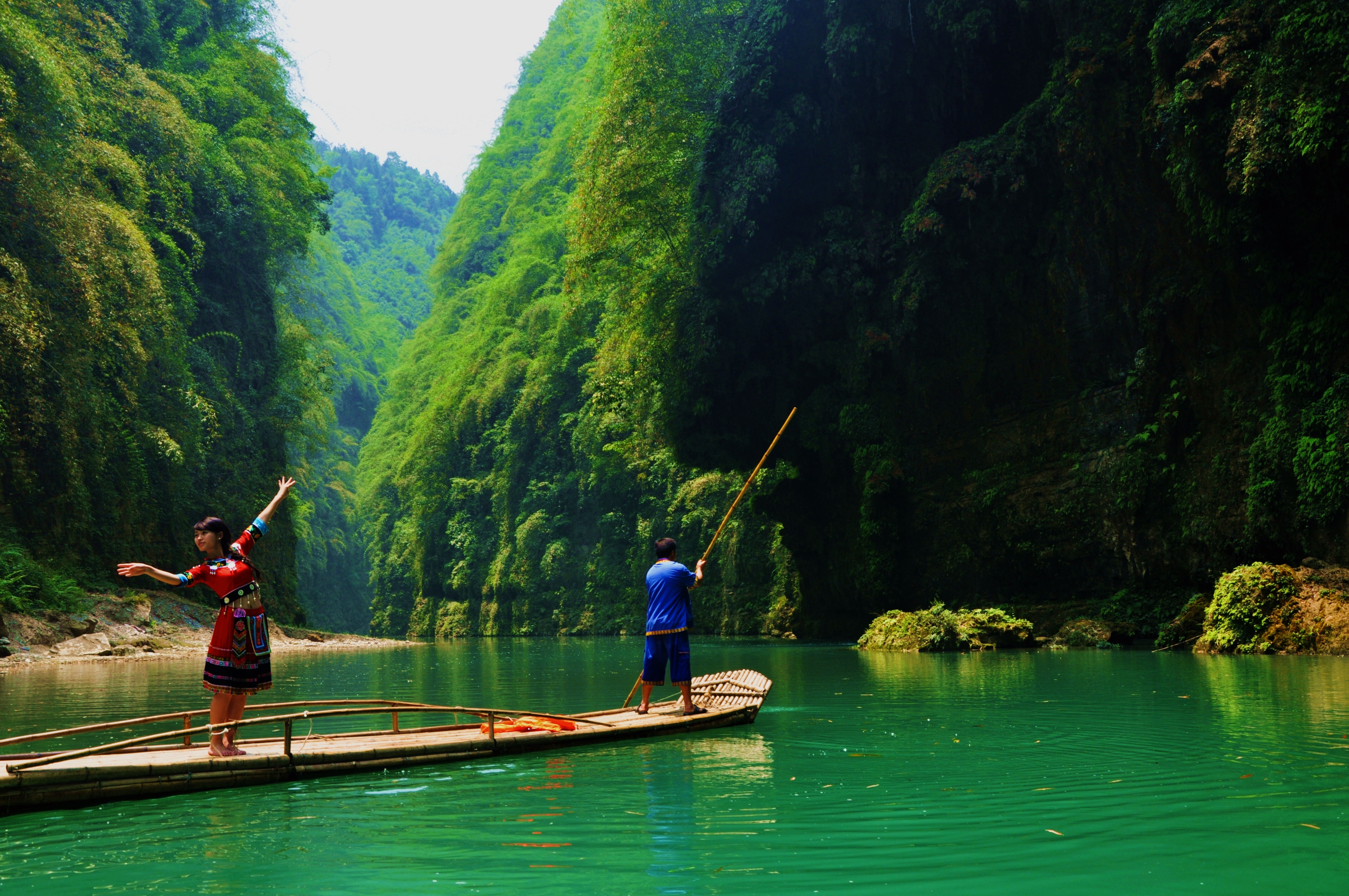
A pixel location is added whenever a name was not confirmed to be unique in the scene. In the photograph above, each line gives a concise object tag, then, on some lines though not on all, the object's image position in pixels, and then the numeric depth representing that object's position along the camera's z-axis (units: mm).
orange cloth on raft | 7984
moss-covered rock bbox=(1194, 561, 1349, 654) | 14375
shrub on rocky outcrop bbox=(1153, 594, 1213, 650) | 16812
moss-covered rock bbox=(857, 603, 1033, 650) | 19641
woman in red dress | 6719
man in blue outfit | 9102
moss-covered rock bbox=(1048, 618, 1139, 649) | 18391
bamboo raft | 5727
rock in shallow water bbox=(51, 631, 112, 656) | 19062
